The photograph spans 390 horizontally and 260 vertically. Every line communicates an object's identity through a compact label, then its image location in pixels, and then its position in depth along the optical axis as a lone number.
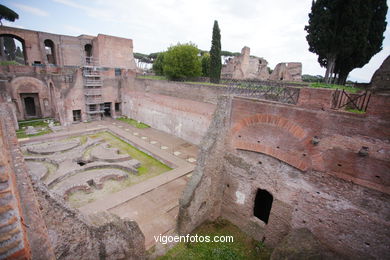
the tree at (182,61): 21.97
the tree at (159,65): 34.64
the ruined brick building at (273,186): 3.70
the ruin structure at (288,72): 24.05
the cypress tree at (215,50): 22.16
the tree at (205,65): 28.20
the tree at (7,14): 32.12
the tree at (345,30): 14.88
